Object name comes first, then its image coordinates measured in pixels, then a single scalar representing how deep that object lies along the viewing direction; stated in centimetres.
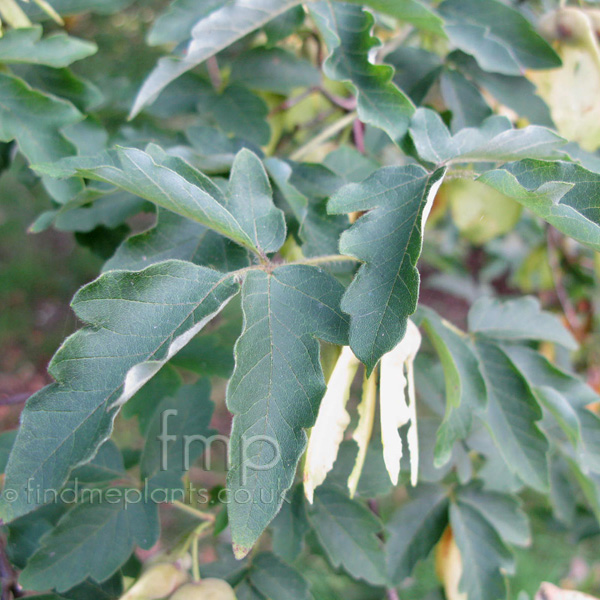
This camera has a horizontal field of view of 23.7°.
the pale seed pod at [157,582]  32
